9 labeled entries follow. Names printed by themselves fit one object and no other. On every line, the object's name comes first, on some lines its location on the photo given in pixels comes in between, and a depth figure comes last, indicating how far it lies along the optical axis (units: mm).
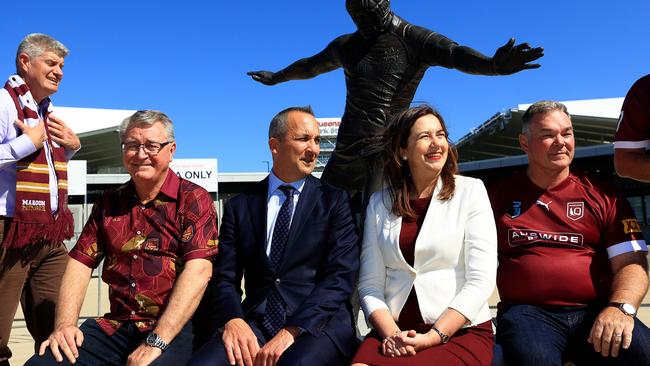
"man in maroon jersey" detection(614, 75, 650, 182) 2617
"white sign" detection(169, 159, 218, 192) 11855
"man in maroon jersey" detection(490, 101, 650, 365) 2461
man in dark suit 2512
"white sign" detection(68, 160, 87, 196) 8867
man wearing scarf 3291
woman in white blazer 2422
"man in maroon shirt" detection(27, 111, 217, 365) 2721
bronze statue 3969
